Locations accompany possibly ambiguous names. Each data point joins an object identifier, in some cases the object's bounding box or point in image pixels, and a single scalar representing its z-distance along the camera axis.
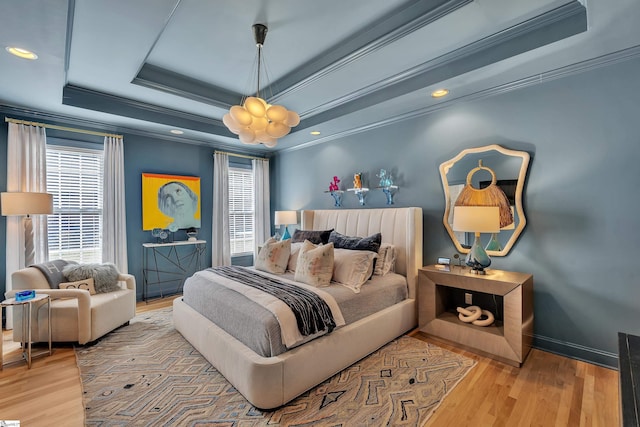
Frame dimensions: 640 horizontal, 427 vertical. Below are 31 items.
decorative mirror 2.81
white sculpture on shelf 2.80
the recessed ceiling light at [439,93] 2.99
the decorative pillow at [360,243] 3.27
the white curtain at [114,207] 4.04
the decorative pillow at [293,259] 3.35
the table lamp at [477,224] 2.61
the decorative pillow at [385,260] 3.26
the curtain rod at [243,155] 5.21
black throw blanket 2.16
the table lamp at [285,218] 5.12
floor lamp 3.01
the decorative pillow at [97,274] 3.21
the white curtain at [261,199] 5.75
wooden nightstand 2.45
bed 1.95
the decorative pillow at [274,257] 3.32
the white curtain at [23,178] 3.38
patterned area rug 1.89
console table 4.46
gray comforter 2.04
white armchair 2.80
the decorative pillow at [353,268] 2.79
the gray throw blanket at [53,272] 3.02
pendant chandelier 2.46
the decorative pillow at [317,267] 2.74
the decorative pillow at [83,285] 3.10
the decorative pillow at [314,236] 3.75
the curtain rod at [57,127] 3.42
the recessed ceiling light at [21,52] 2.18
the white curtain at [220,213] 5.12
